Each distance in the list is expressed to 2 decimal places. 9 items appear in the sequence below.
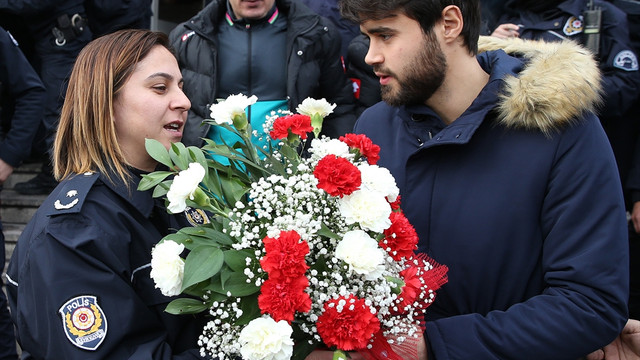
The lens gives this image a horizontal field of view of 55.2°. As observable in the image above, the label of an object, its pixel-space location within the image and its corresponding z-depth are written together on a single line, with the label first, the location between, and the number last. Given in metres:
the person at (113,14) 4.91
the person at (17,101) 3.82
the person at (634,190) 3.70
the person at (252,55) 3.61
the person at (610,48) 3.57
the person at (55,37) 4.63
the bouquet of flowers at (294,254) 1.52
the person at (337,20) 4.28
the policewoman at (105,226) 1.78
